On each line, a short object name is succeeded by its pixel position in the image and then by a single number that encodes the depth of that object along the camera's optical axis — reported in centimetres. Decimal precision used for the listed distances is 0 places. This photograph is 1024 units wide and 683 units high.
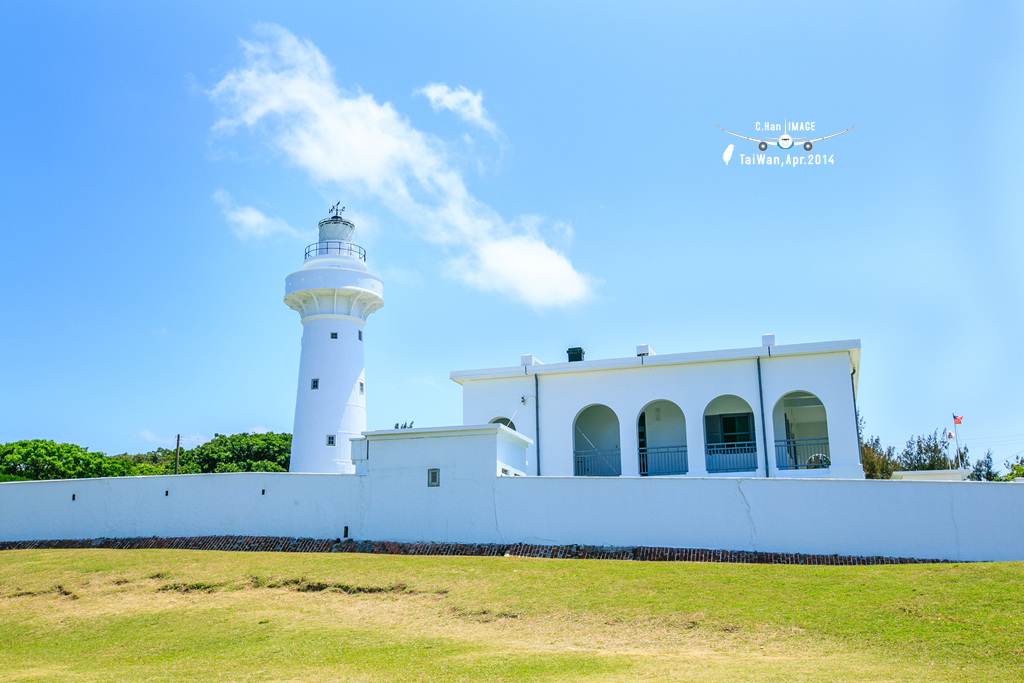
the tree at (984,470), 3944
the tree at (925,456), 3888
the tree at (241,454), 3681
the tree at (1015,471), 2963
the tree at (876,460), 3600
